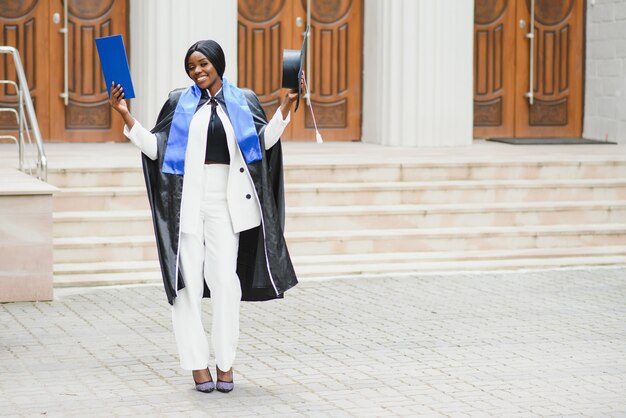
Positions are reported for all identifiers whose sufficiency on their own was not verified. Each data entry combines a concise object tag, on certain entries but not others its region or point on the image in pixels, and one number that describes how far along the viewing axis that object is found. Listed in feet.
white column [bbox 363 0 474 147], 50.85
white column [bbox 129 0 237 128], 48.26
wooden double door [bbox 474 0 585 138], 55.88
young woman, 23.80
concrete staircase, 37.81
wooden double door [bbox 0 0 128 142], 50.67
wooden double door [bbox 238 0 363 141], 52.90
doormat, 53.57
